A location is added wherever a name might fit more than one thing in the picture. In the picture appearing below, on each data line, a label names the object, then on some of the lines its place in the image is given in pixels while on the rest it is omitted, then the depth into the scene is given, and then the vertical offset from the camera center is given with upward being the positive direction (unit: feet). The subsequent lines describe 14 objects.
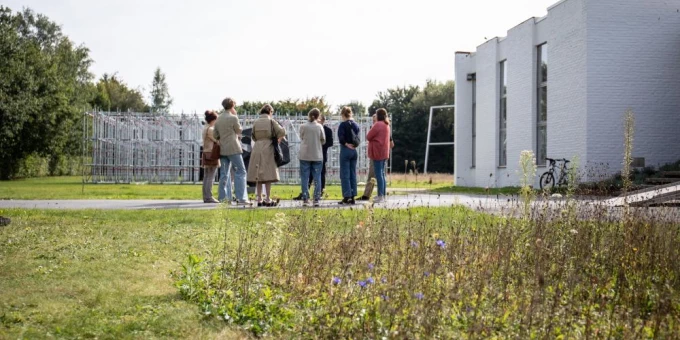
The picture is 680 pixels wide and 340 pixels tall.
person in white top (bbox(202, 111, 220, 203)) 54.19 +0.86
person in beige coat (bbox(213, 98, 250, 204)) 50.82 +2.02
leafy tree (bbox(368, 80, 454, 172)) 218.38 +14.85
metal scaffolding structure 113.39 +3.56
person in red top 55.42 +2.18
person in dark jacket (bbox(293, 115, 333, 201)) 59.62 +2.41
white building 79.15 +9.77
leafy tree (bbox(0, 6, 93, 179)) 142.41 +13.61
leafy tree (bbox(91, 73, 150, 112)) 282.36 +27.77
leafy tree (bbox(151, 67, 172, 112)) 307.58 +32.50
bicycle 79.22 +0.13
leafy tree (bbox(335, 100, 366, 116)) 226.17 +19.67
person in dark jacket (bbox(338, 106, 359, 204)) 54.70 +1.68
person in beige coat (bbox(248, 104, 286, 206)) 50.70 +1.83
